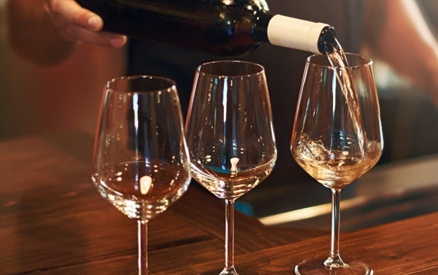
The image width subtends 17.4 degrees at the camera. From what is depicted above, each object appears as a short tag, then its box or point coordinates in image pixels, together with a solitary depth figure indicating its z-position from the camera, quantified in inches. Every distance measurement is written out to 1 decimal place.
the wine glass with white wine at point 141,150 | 47.7
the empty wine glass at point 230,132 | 50.5
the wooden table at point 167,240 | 53.6
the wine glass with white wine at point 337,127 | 52.3
